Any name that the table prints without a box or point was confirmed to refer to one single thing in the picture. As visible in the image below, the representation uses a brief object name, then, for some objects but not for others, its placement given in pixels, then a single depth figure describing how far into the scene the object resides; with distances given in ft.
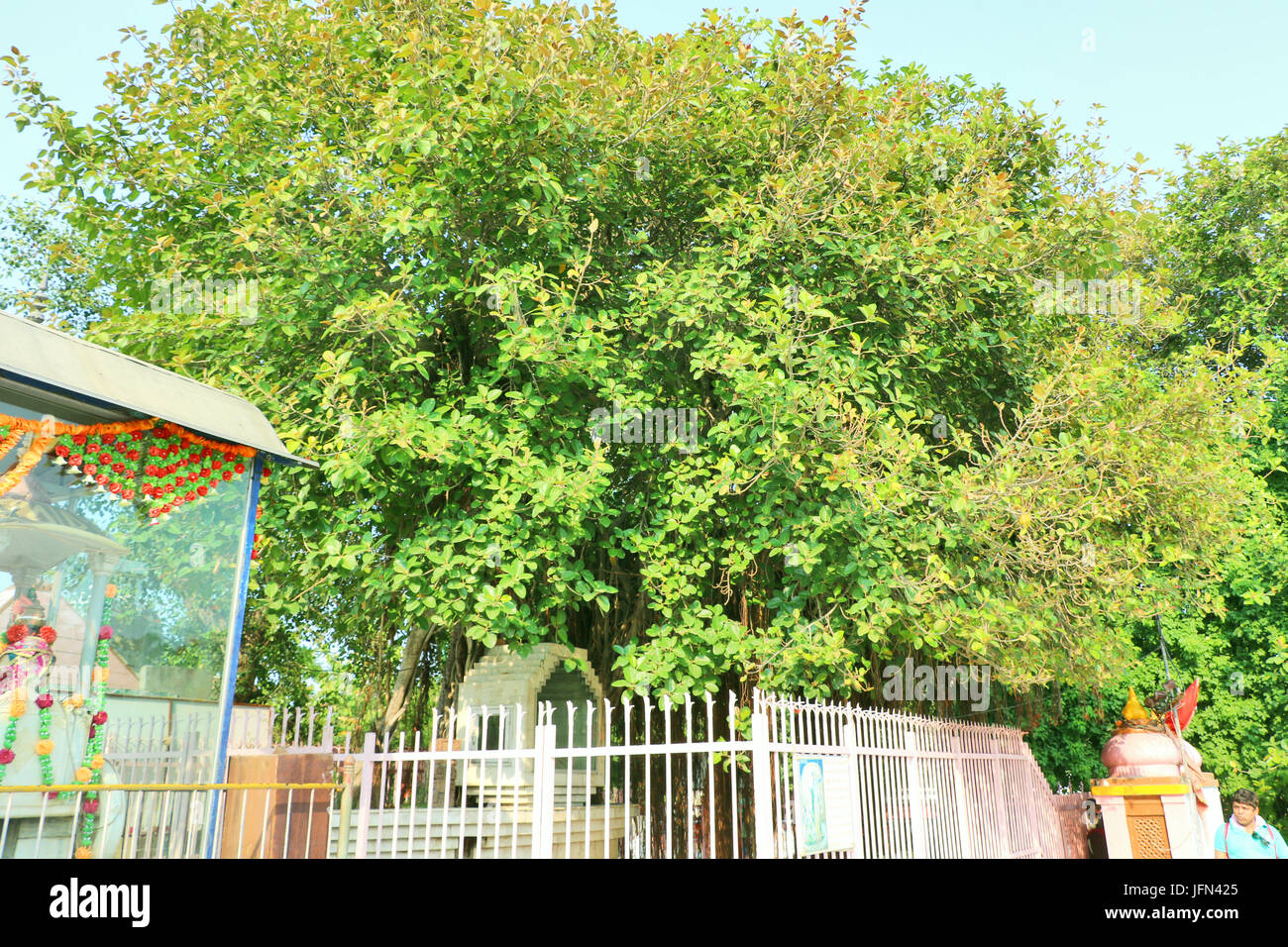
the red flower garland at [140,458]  15.90
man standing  21.75
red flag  37.63
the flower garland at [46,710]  15.38
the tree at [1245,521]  44.27
